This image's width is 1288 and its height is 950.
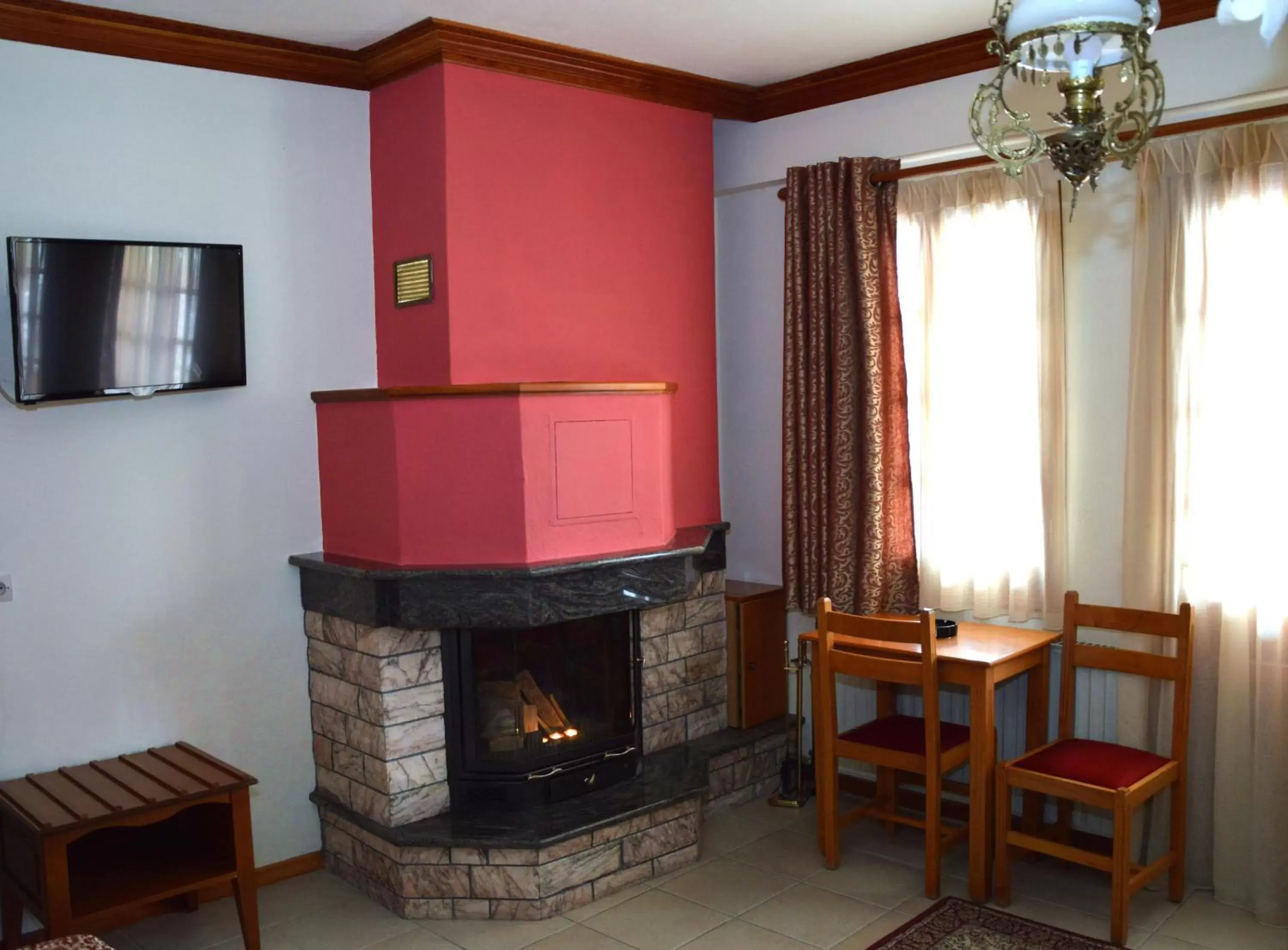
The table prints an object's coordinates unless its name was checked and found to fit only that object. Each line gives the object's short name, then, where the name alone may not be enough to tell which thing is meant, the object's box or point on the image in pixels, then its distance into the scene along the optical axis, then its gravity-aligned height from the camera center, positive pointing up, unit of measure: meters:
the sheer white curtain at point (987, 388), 3.62 +0.03
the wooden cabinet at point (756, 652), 4.26 -0.95
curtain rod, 3.05 +0.74
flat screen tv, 3.03 +0.28
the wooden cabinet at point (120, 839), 2.82 -1.15
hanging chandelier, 1.70 +0.53
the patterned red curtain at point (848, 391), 3.89 +0.03
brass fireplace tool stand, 4.17 -1.38
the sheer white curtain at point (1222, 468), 3.18 -0.22
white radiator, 3.61 -1.07
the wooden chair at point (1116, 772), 3.06 -1.06
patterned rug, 3.11 -1.49
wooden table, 3.35 -0.87
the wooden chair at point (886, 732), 3.40 -1.07
